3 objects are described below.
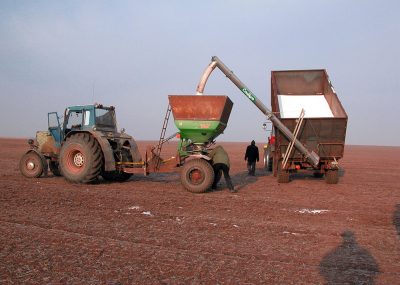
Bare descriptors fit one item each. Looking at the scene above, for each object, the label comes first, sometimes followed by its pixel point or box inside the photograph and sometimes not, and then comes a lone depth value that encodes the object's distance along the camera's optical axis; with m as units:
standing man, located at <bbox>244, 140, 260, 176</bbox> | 14.27
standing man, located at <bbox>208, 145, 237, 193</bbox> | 9.12
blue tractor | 9.71
